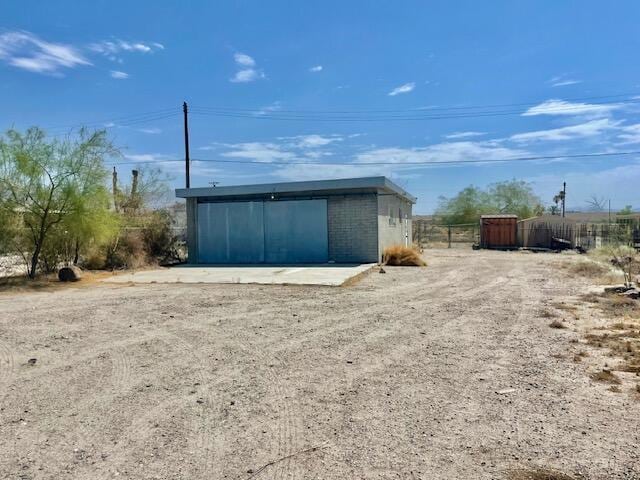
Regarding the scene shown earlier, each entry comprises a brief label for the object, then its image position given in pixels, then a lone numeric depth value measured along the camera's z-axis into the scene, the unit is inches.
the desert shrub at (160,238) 788.0
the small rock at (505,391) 185.2
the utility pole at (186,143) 1071.6
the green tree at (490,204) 1701.5
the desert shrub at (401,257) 737.6
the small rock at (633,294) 395.1
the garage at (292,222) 726.5
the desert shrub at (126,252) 719.7
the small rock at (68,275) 588.4
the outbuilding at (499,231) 1216.8
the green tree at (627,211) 1517.5
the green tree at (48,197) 558.9
